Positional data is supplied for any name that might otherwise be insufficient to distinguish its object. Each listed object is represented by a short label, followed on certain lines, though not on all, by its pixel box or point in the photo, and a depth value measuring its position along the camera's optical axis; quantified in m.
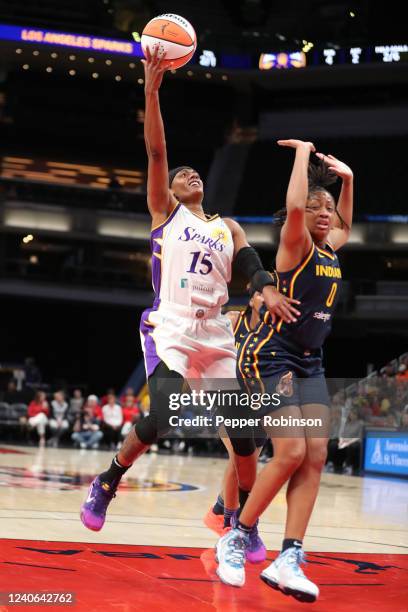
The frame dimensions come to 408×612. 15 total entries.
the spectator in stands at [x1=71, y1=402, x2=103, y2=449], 19.75
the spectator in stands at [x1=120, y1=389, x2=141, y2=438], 19.77
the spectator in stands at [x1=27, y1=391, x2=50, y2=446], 19.81
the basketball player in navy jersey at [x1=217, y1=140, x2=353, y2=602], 4.59
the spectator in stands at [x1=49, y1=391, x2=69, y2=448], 20.11
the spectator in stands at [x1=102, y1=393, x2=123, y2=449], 19.67
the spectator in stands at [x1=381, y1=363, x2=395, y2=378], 17.03
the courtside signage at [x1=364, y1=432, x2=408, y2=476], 14.96
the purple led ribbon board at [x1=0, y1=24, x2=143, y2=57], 29.12
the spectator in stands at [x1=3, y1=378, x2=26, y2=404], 21.75
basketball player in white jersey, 5.14
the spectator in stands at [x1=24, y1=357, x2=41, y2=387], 26.42
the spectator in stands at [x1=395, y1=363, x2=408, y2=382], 16.68
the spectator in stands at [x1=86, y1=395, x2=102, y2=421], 20.03
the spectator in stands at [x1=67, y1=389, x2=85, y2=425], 20.73
